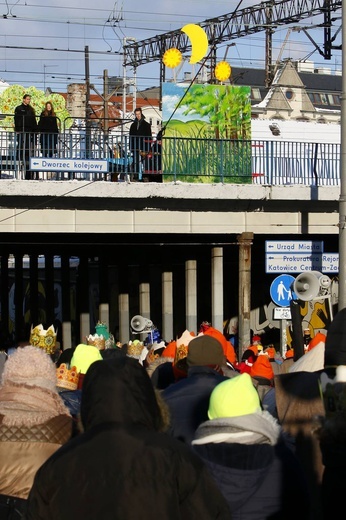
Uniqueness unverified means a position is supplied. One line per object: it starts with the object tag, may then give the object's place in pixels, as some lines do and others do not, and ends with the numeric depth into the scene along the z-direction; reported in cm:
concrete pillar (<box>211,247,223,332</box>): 2670
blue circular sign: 1781
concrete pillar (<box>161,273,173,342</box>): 2988
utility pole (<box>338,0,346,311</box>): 1697
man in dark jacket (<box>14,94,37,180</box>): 2228
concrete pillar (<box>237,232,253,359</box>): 2456
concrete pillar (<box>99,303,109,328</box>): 3388
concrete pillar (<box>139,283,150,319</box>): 3303
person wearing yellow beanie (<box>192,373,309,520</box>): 507
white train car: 2473
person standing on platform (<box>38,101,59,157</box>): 2256
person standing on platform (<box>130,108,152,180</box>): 2334
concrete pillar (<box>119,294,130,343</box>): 3294
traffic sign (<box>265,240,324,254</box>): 2153
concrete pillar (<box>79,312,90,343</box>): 3441
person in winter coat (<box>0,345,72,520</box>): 596
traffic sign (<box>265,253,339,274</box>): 2158
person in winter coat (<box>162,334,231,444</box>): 646
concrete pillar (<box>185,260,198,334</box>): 2789
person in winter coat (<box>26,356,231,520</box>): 419
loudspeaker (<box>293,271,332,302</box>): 1541
